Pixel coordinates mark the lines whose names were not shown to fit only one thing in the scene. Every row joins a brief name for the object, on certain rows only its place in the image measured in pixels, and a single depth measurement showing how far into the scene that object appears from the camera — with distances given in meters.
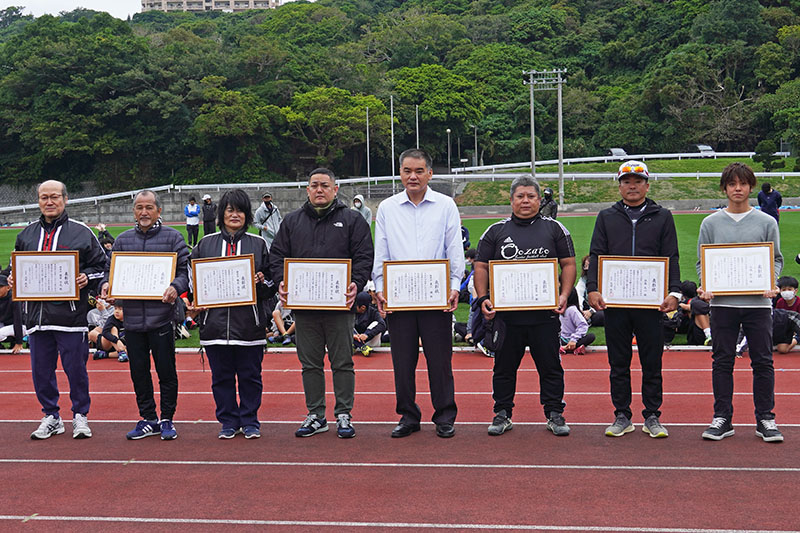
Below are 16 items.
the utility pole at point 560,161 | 41.46
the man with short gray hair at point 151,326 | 6.46
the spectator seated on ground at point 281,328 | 11.57
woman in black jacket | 6.47
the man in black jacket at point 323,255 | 6.52
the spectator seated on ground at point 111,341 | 10.97
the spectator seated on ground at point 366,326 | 10.91
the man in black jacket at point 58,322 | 6.56
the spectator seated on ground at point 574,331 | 10.59
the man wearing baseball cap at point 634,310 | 6.23
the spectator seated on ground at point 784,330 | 10.15
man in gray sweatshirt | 6.12
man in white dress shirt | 6.48
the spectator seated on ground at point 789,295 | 10.48
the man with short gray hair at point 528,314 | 6.36
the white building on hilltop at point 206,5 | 169.25
